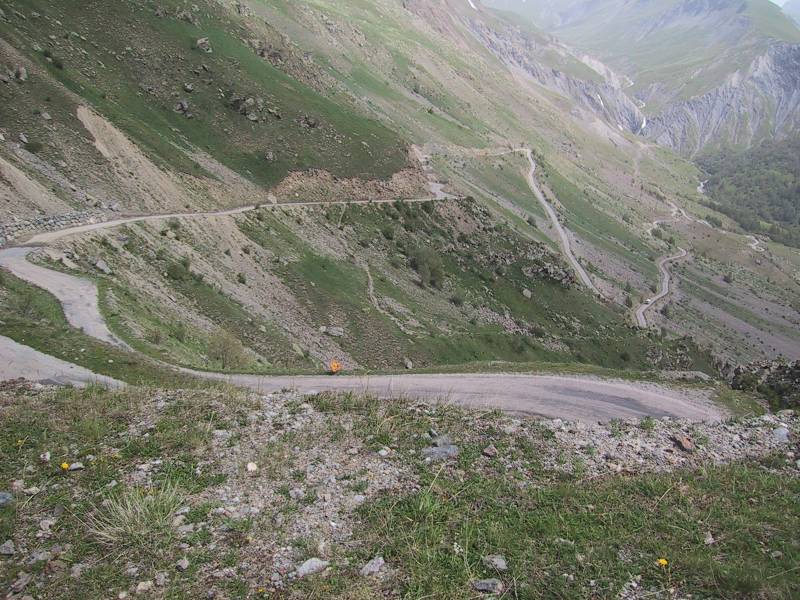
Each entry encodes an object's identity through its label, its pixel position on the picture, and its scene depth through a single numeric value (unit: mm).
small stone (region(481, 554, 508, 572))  8531
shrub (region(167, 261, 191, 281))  34344
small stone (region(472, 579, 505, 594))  8086
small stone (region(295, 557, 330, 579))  8242
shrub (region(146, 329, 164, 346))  24692
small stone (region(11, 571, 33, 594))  7454
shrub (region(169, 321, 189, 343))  27625
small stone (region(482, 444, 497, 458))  12195
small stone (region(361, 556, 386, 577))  8320
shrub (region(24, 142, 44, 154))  36344
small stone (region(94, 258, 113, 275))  30000
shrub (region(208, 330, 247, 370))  27641
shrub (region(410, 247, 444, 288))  57625
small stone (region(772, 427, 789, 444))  14673
